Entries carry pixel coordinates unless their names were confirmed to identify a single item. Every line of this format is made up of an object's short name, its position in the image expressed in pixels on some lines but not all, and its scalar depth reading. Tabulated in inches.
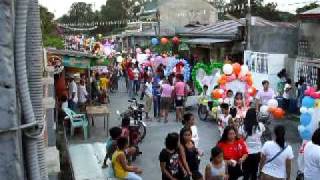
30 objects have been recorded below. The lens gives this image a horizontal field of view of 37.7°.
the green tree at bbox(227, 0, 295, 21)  1791.3
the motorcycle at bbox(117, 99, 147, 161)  437.4
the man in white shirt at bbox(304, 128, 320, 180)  240.2
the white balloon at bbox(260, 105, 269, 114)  479.5
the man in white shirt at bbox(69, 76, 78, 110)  614.0
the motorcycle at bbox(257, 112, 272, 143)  490.6
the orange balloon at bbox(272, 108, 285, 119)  467.6
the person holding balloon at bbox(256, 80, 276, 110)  508.7
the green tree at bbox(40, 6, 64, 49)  852.5
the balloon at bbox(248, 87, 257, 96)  545.0
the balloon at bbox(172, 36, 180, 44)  1026.7
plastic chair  530.9
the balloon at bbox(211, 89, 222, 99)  547.2
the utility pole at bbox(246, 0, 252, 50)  781.9
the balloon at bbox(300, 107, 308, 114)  396.2
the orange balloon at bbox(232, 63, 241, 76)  558.6
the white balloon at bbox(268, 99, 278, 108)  473.4
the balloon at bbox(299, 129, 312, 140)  365.4
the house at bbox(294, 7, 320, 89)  638.7
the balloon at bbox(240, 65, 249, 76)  557.6
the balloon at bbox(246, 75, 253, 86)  556.7
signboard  636.7
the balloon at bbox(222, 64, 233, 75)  557.3
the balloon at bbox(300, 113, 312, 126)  381.0
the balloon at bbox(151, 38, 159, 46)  1117.7
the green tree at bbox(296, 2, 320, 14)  1379.4
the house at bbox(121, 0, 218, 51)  2110.0
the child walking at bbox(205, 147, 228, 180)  239.5
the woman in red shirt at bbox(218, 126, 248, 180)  270.5
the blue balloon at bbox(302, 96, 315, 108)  407.8
